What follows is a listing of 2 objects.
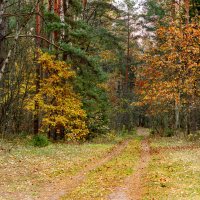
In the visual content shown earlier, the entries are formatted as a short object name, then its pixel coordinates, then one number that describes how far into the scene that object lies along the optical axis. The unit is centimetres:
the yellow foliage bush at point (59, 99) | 2539
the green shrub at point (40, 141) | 2353
